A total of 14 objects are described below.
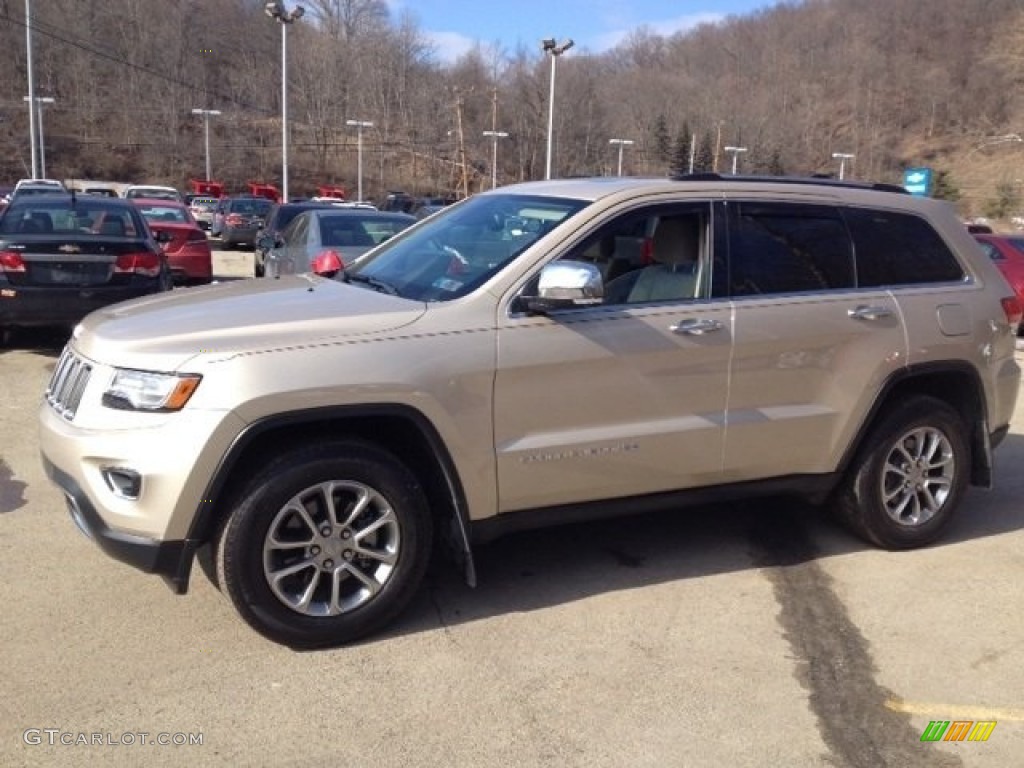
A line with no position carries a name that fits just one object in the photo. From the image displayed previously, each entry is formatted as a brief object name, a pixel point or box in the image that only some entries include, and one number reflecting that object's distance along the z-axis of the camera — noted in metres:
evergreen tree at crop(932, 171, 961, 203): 74.86
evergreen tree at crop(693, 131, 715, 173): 69.12
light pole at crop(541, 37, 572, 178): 32.91
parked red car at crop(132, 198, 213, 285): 14.14
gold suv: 3.56
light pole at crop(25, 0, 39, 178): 31.28
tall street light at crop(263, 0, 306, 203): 29.94
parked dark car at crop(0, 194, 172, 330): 8.70
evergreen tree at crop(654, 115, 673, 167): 77.84
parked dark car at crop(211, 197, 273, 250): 27.83
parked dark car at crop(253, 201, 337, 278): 14.29
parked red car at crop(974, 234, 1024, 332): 13.97
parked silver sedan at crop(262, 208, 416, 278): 9.77
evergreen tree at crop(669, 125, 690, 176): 66.30
